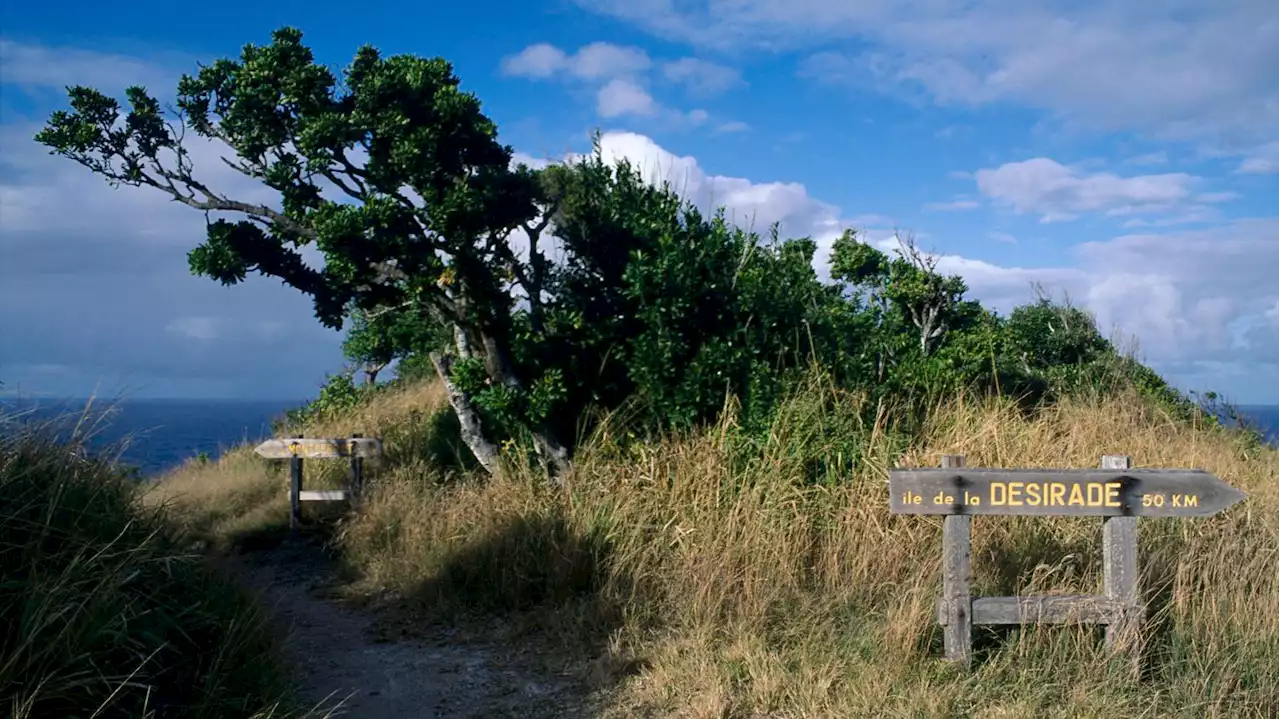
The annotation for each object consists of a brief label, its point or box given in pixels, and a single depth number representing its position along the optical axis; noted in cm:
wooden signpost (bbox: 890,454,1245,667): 560
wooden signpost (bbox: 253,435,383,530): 1052
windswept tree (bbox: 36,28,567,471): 871
